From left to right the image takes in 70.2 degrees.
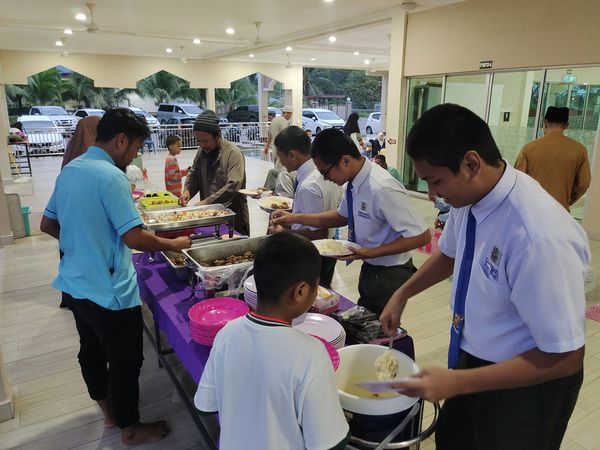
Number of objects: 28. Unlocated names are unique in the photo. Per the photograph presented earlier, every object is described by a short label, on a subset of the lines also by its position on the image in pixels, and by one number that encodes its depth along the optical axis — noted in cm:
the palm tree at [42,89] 2066
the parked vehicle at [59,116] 1420
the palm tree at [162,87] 2252
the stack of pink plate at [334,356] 124
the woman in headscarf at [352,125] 592
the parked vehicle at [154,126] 1403
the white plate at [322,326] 142
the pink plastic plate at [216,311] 156
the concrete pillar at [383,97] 1355
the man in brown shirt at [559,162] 370
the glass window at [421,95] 703
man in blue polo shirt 163
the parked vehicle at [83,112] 1786
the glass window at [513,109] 607
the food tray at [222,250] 201
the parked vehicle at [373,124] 1885
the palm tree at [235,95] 2462
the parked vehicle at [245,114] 2073
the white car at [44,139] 1269
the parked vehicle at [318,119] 1815
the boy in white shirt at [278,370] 92
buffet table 157
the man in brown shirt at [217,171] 311
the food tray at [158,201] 320
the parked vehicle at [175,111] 1832
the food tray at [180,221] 248
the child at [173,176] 468
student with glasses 180
